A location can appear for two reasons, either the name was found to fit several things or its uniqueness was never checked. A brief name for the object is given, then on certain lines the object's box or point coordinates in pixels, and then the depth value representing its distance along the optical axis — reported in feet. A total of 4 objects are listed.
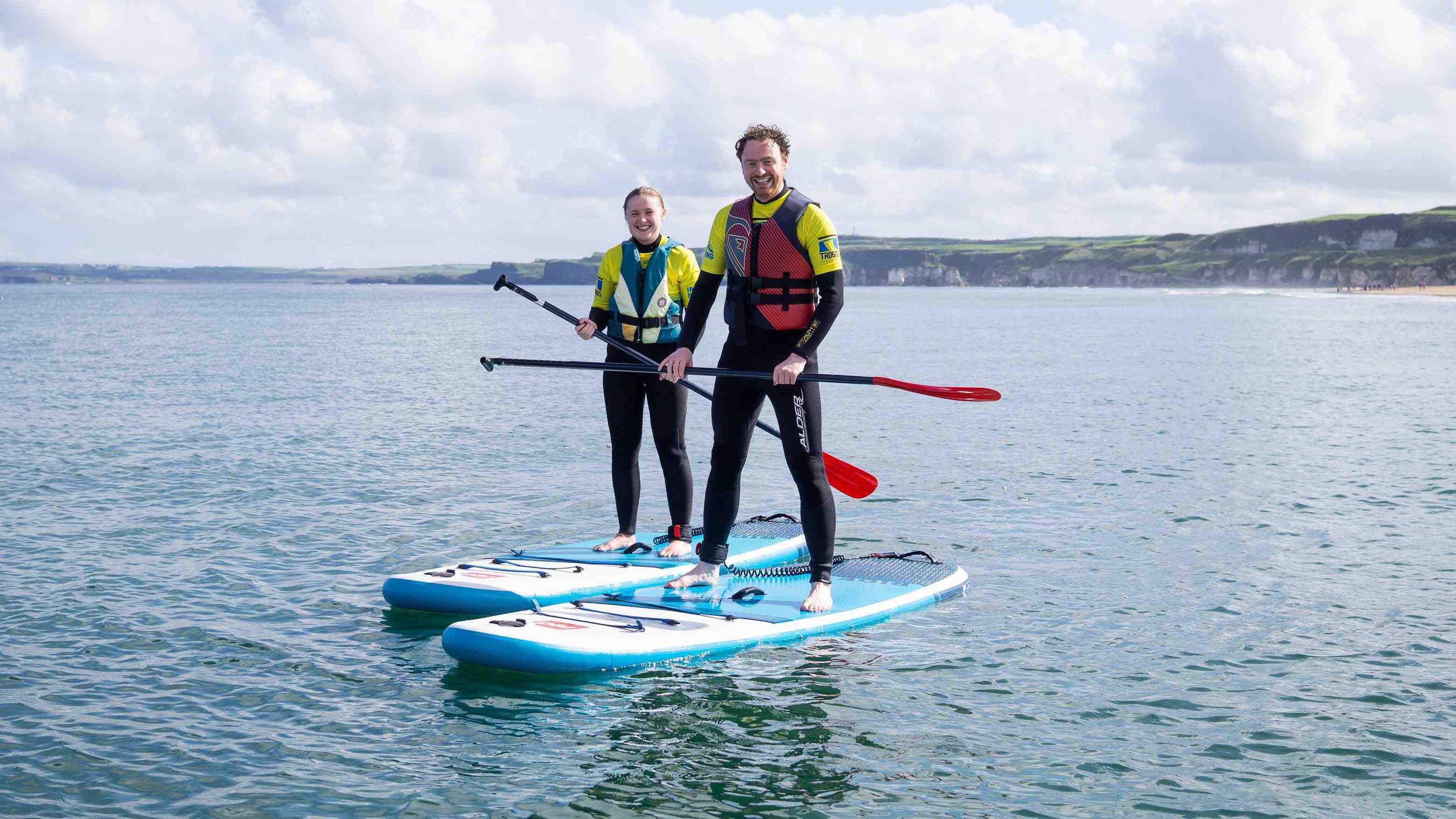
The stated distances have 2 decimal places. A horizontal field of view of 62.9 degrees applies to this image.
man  25.14
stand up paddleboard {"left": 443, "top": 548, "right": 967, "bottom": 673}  23.67
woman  30.76
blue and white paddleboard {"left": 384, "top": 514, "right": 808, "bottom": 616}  27.99
